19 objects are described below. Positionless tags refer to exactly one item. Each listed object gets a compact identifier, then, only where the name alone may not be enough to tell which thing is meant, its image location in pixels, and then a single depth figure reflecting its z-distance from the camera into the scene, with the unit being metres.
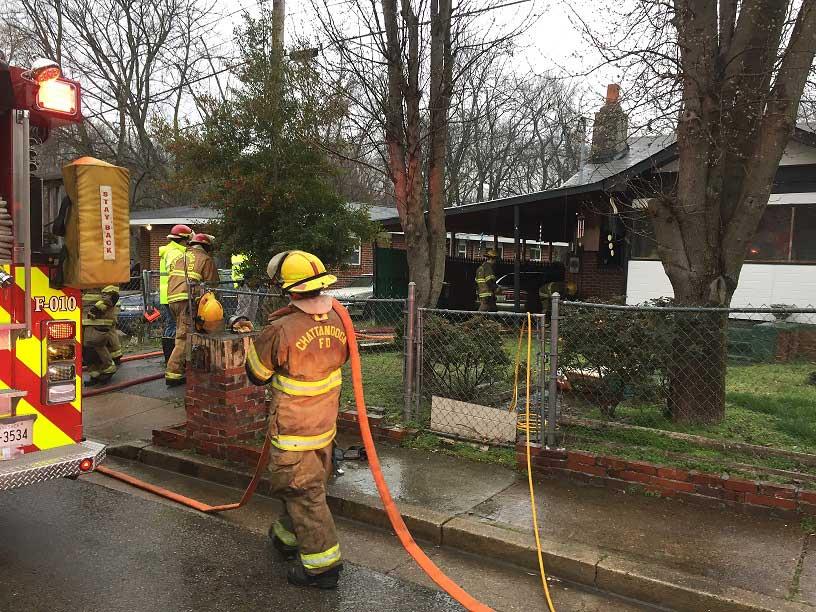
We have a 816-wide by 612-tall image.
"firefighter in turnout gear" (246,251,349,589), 3.55
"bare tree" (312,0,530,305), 7.00
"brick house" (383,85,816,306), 11.66
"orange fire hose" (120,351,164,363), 9.92
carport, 14.08
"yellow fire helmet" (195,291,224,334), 5.55
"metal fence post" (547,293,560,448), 5.01
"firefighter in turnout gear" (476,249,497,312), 14.16
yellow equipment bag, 3.80
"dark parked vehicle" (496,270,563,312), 16.65
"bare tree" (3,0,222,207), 22.19
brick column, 5.37
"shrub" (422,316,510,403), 5.85
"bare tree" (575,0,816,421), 5.28
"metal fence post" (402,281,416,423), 5.77
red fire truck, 3.69
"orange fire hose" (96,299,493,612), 3.29
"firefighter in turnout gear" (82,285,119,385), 8.19
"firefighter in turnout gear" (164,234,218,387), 7.64
